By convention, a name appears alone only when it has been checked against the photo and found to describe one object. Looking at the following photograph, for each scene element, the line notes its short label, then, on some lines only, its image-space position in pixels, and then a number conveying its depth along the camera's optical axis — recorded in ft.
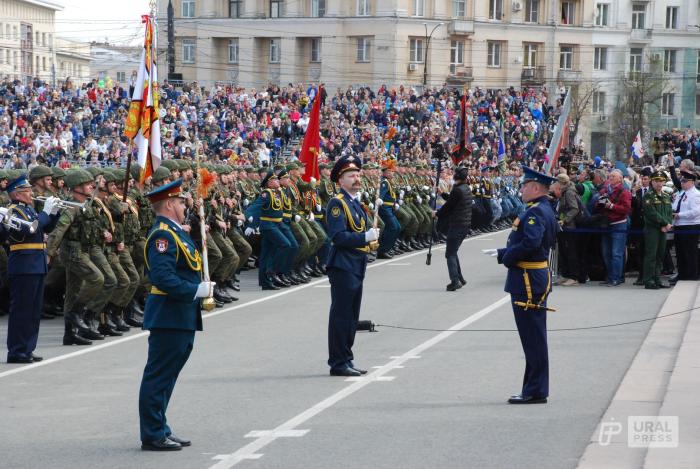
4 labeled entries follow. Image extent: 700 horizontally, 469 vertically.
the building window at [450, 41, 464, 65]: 291.99
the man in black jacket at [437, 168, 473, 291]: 66.49
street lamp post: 263.21
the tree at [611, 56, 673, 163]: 262.10
